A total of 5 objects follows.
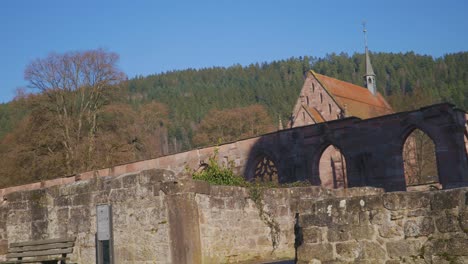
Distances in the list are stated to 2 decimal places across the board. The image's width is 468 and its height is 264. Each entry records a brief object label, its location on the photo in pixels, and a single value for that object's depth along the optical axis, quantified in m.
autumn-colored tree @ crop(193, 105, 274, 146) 58.09
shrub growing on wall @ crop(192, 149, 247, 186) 11.55
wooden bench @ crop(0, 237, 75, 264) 8.66
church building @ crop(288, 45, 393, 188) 40.79
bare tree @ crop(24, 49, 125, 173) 33.94
